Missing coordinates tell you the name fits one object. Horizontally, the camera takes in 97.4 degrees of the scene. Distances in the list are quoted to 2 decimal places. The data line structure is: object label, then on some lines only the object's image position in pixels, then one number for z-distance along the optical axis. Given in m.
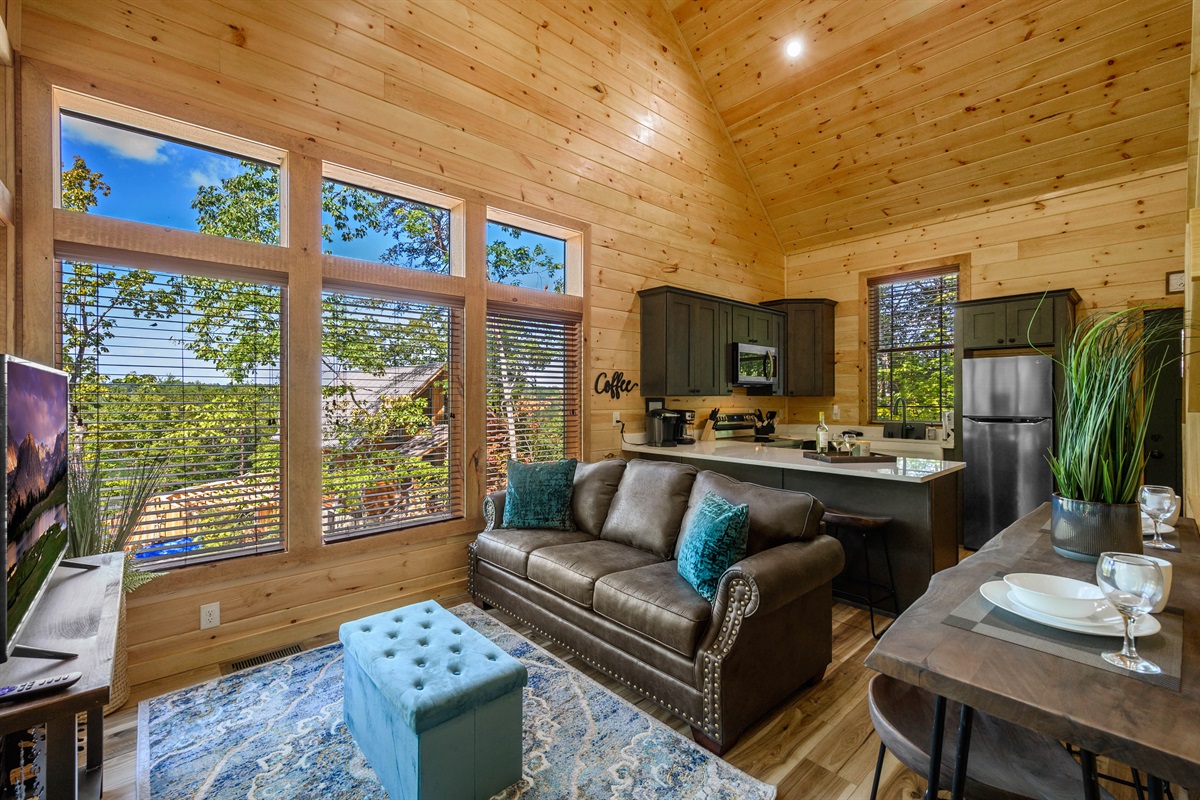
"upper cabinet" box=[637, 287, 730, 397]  4.70
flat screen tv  1.27
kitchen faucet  5.40
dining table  0.78
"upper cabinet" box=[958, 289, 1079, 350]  4.48
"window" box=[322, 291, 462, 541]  3.20
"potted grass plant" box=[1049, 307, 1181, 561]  1.35
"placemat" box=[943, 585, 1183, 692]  0.97
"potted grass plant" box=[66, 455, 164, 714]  2.25
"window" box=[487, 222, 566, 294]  4.03
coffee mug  1.17
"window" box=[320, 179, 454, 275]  3.29
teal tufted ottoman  1.64
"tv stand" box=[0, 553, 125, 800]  1.15
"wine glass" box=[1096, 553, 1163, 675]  0.97
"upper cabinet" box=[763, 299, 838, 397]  6.10
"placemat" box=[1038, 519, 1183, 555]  1.66
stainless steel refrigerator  4.32
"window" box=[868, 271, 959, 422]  5.49
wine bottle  4.18
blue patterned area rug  1.86
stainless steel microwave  5.37
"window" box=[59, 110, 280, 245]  2.52
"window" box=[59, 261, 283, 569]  2.48
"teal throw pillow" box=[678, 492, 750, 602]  2.29
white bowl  1.12
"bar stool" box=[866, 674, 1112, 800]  1.12
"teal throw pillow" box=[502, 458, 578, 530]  3.42
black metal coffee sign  4.58
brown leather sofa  2.07
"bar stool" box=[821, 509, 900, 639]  3.17
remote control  1.13
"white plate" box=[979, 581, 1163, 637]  1.06
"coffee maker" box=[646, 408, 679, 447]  4.73
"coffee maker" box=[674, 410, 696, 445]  4.86
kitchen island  3.15
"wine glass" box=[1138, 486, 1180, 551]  1.69
